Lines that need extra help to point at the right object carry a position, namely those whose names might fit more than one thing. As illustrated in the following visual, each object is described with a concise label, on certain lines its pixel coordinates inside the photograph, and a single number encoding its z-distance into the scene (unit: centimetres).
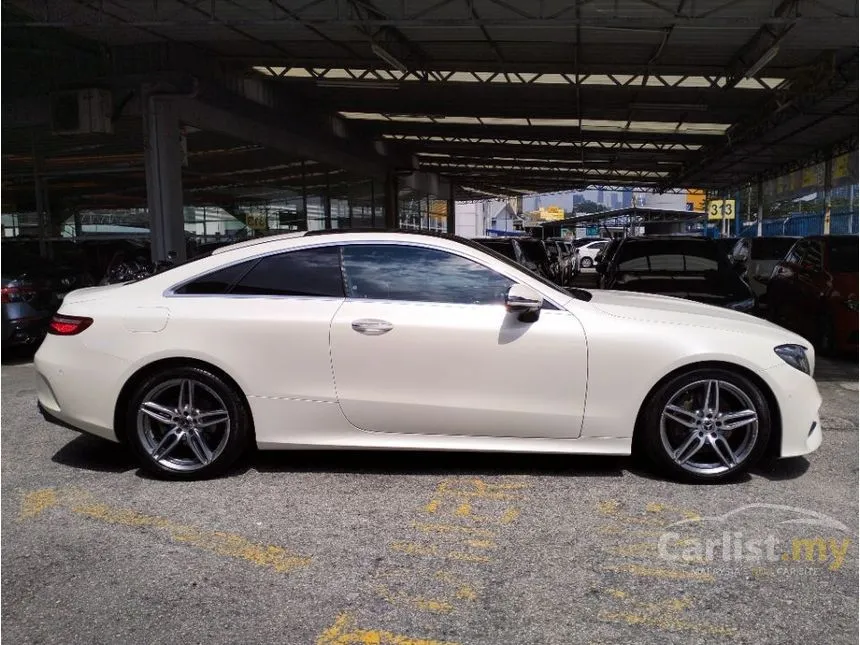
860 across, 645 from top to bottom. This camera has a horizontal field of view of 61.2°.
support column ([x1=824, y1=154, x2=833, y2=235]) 2066
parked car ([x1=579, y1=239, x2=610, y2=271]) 3122
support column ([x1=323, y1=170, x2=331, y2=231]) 2123
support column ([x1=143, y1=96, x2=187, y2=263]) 1229
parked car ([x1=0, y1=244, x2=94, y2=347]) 866
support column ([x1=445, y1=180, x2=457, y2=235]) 3831
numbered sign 2950
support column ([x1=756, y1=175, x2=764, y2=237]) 2805
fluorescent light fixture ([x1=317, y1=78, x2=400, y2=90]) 1414
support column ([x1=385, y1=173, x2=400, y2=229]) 2680
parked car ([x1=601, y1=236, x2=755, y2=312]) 839
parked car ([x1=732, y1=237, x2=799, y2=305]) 1623
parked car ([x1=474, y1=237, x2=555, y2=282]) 1371
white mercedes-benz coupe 435
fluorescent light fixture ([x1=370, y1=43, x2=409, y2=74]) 1019
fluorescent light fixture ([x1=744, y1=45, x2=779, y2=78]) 980
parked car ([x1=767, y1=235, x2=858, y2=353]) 887
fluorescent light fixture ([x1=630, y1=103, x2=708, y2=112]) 1445
